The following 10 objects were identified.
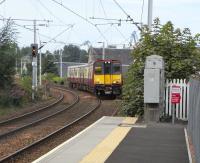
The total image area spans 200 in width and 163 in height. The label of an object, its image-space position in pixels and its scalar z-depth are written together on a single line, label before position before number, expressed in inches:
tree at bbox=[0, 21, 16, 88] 1402.6
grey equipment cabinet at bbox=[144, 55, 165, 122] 763.0
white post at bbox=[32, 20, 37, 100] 1608.0
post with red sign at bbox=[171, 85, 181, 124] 732.0
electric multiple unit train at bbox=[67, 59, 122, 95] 1828.2
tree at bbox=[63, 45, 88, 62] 7017.7
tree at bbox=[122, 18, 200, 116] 864.9
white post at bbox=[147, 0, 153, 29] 1048.1
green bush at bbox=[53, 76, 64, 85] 3481.8
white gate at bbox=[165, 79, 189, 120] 800.9
